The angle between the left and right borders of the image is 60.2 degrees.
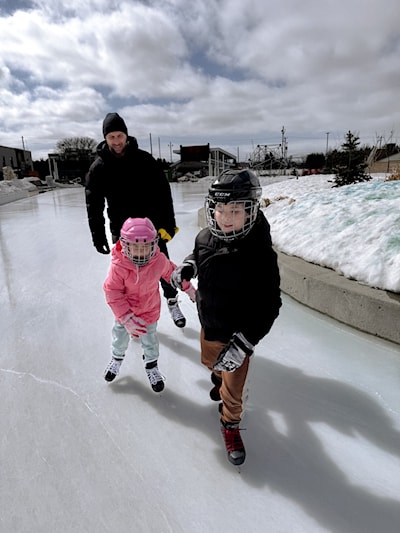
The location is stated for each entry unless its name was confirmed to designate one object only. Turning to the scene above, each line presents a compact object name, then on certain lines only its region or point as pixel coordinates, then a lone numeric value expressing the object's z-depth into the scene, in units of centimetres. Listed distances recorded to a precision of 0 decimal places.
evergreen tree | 860
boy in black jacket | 147
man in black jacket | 240
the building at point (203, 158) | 4085
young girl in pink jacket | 190
